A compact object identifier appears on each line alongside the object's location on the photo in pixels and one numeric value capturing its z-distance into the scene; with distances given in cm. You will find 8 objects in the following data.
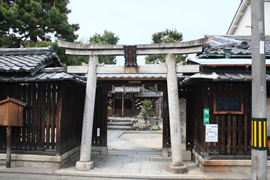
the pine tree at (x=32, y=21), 1568
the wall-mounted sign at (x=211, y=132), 759
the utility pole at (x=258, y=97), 510
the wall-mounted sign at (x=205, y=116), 766
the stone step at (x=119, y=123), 2508
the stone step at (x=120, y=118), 2763
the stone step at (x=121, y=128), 2324
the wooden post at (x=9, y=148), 752
